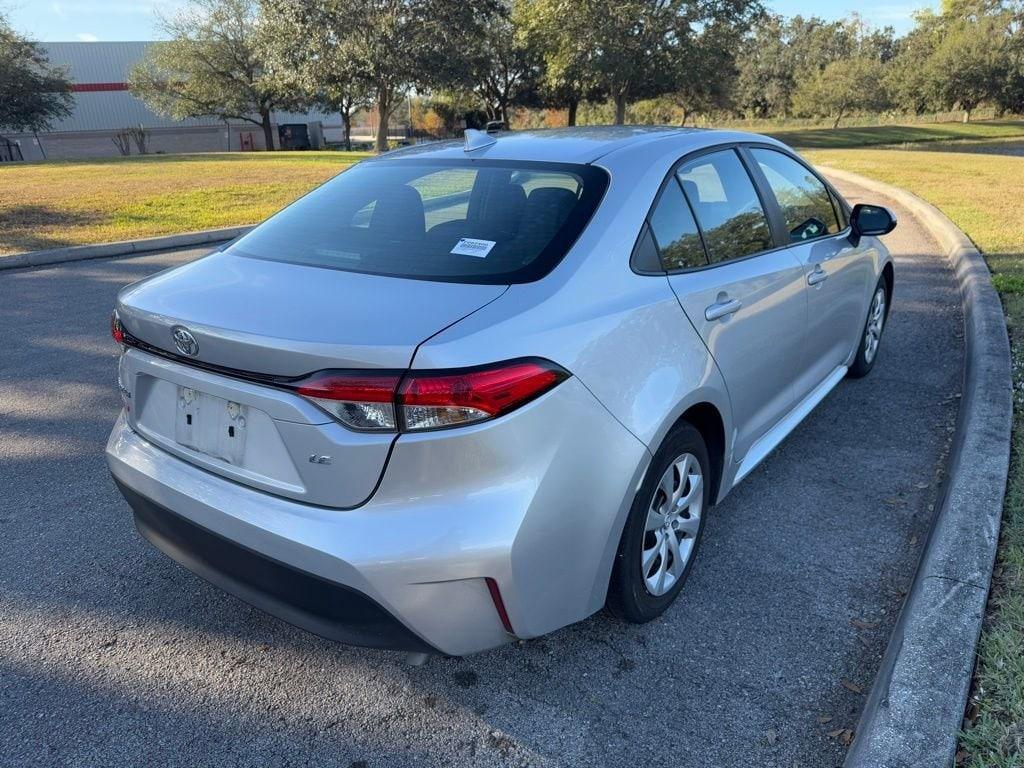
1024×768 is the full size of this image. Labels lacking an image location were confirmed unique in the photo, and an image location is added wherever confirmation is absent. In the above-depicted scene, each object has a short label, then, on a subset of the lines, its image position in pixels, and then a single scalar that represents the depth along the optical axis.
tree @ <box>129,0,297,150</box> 43.47
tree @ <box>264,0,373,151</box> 27.42
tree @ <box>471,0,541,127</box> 34.88
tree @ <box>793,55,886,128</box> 57.72
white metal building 52.75
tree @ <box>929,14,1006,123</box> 50.91
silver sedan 1.96
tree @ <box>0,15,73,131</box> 40.06
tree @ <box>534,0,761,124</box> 33.31
